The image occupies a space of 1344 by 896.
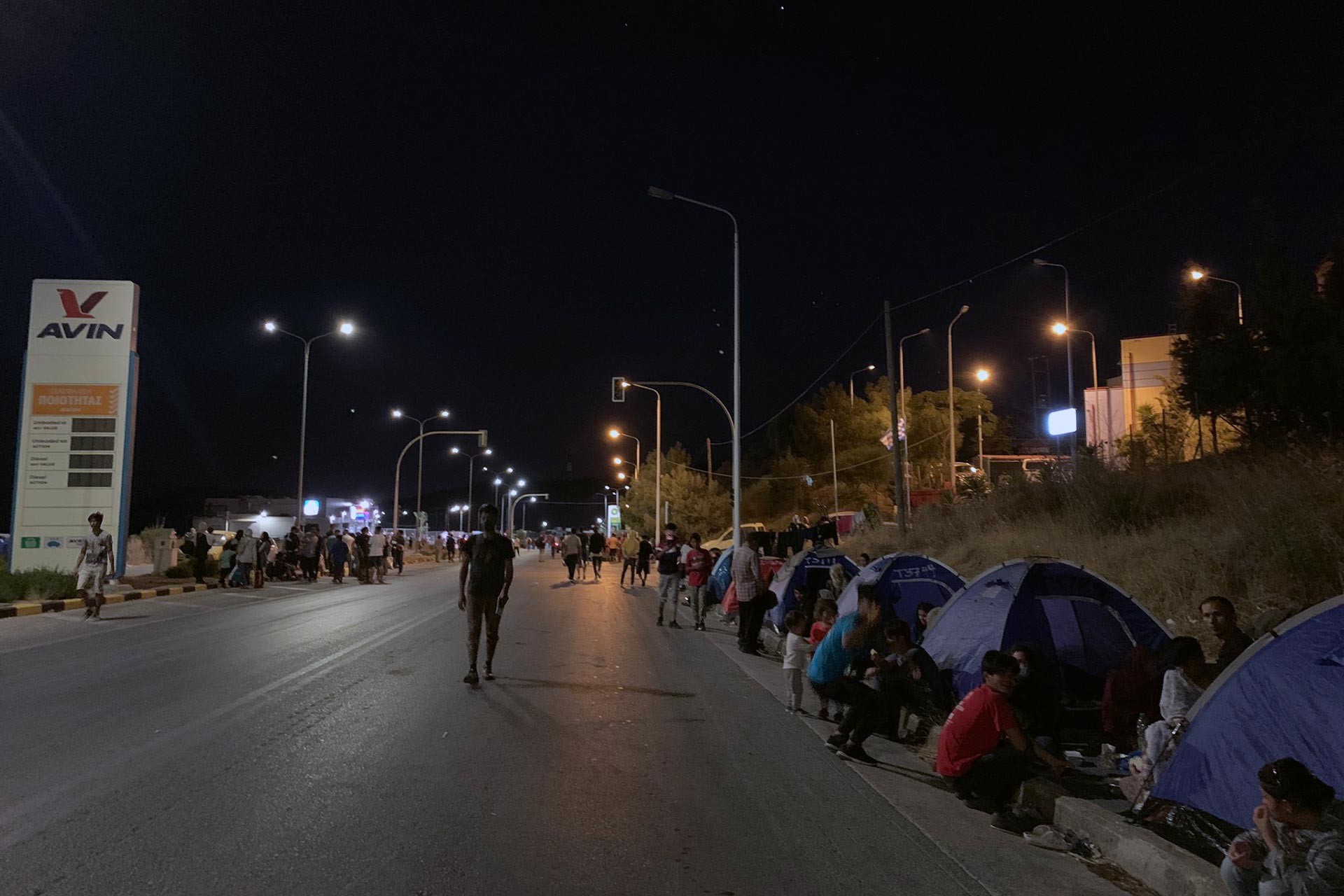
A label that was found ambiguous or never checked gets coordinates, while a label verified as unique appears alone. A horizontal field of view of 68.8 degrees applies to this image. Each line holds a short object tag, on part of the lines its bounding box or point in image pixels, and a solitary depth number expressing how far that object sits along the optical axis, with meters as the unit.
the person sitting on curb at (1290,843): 3.65
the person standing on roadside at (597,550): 33.91
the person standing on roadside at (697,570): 18.81
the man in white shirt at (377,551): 32.75
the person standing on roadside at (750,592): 14.12
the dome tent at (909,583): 12.23
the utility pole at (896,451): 20.53
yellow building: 46.88
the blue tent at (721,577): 20.99
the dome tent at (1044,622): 8.87
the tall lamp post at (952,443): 39.34
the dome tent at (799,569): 16.34
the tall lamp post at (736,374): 23.20
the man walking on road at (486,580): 10.19
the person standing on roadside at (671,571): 17.80
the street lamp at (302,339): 32.41
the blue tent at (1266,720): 4.77
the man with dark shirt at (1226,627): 6.98
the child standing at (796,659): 9.36
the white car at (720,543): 35.43
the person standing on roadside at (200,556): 27.05
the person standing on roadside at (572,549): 32.16
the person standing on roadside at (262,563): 26.42
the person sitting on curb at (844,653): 8.12
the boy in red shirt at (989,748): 6.11
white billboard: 24.84
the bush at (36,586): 19.14
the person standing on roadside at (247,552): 26.12
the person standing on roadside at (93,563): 16.55
